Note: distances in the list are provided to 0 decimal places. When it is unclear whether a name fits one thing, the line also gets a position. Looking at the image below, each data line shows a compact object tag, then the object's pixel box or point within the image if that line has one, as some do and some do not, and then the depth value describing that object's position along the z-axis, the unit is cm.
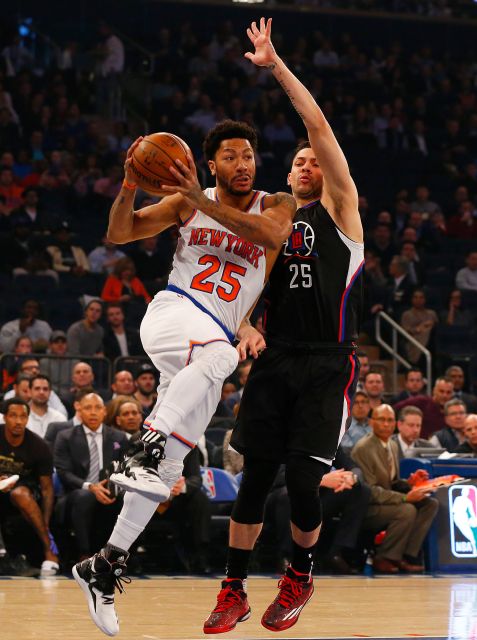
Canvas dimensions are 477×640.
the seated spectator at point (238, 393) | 1294
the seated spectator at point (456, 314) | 1723
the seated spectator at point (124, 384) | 1232
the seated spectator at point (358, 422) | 1227
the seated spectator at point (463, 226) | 1980
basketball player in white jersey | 580
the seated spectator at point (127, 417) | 1118
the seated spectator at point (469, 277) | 1819
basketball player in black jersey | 620
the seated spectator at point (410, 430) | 1237
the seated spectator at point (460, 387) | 1455
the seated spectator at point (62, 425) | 1109
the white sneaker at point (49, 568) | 1002
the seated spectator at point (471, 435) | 1225
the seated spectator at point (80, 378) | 1237
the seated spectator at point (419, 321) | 1659
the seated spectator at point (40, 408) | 1159
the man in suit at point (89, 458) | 1052
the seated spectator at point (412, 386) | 1462
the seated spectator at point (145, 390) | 1227
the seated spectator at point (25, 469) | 1027
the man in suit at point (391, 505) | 1138
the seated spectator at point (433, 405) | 1376
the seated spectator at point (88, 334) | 1394
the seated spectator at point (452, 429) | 1276
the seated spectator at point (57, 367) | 1330
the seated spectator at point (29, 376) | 1217
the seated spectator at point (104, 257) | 1636
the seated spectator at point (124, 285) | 1538
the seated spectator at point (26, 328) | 1409
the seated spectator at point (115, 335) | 1428
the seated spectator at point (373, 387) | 1329
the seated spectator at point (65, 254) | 1614
